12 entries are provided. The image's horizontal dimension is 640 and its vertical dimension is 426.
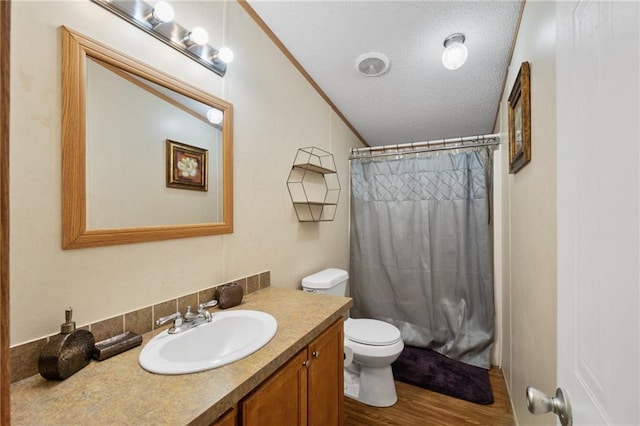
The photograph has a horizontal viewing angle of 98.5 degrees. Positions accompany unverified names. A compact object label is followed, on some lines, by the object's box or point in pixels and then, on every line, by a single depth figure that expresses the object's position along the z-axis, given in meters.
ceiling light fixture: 1.54
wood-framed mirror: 0.90
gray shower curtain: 2.30
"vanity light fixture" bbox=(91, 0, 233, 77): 1.01
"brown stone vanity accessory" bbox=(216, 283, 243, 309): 1.29
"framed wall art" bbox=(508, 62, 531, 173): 1.14
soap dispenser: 0.75
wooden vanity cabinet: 0.85
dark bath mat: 1.92
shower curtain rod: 2.25
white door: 0.34
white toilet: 1.81
